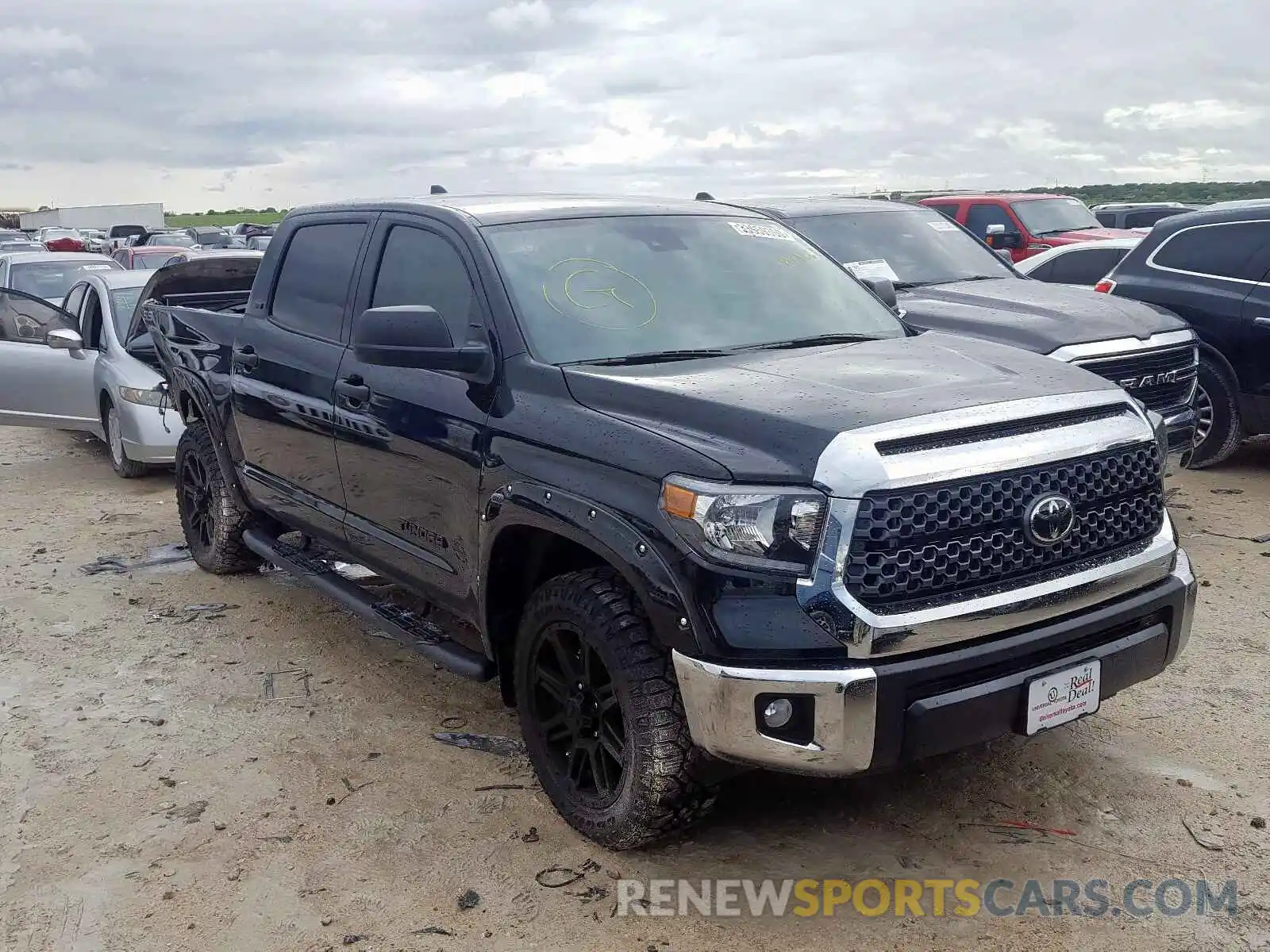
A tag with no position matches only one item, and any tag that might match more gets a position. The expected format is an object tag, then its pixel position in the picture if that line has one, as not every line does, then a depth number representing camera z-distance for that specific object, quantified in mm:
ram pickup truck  6738
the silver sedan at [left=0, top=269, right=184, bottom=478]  9414
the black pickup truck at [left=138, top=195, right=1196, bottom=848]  3102
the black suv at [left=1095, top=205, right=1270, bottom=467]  8055
